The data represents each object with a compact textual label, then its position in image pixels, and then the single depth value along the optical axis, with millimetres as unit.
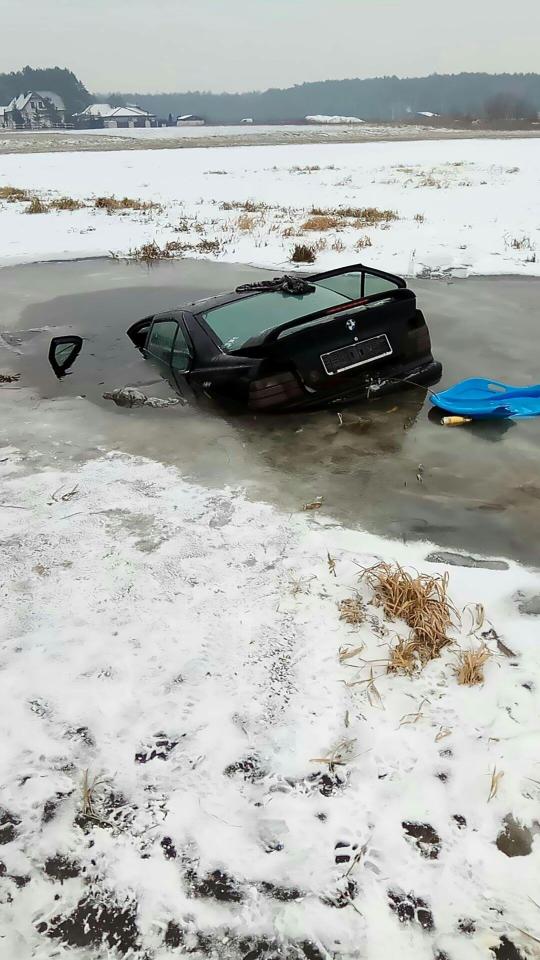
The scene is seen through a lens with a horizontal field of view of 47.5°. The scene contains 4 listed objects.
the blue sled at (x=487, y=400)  5820
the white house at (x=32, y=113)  113500
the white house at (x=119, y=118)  119062
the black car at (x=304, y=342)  5262
